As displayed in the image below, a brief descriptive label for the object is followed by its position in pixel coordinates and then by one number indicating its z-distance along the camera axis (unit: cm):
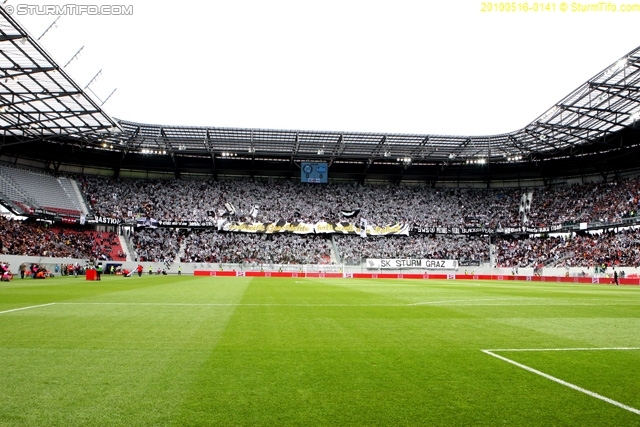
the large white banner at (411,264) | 6316
